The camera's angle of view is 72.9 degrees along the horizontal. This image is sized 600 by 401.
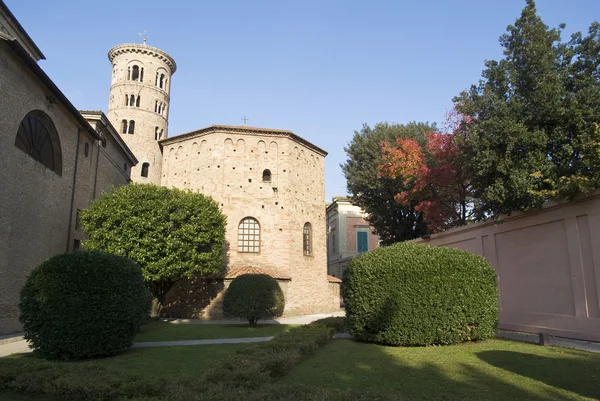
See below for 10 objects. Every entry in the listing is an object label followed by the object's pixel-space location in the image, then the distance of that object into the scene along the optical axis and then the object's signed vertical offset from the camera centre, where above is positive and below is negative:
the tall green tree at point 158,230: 18.39 +2.48
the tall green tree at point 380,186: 25.08 +6.02
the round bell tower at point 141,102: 39.19 +17.86
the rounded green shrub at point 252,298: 17.70 -0.62
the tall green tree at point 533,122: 11.49 +4.75
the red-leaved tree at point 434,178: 16.59 +4.30
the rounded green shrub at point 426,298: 9.95 -0.36
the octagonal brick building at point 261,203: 24.30 +5.06
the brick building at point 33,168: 14.45 +4.99
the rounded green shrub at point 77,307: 8.78 -0.48
